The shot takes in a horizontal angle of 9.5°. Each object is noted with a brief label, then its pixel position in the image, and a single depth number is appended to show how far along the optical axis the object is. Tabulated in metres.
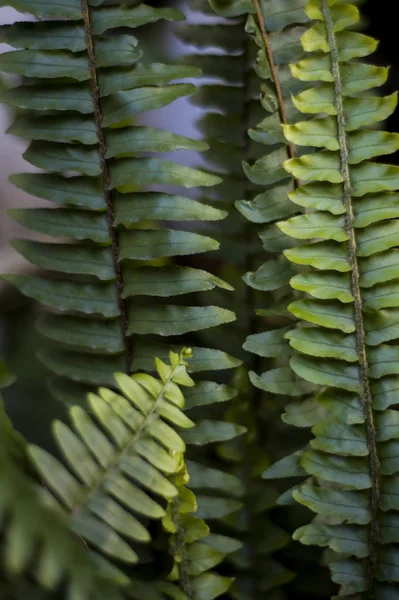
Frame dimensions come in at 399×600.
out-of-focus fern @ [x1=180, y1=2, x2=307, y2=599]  0.77
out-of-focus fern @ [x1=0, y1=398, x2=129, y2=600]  0.66
